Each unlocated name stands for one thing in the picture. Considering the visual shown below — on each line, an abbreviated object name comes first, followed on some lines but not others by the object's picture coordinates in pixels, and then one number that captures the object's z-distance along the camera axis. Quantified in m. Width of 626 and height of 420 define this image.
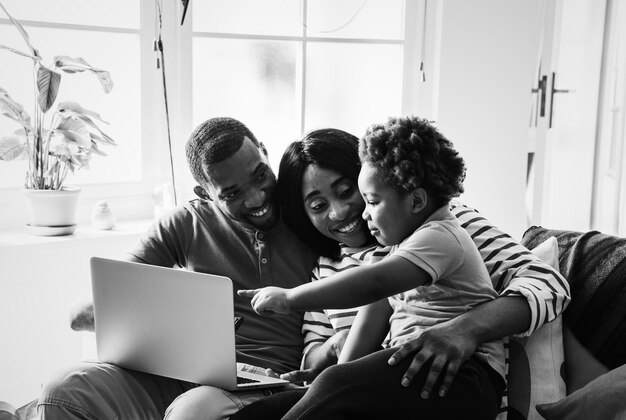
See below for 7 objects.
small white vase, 2.60
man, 1.81
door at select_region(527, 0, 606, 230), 4.71
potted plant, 2.33
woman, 1.31
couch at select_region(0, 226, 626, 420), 1.58
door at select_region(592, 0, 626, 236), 3.74
